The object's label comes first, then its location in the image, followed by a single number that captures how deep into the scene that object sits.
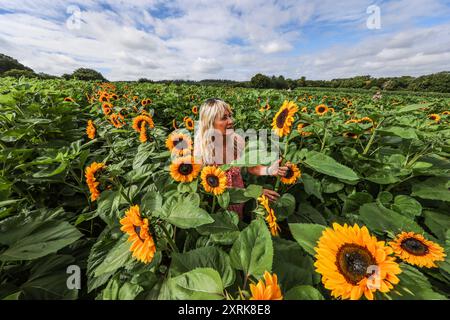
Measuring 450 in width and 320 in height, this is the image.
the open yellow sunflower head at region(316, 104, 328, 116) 3.68
